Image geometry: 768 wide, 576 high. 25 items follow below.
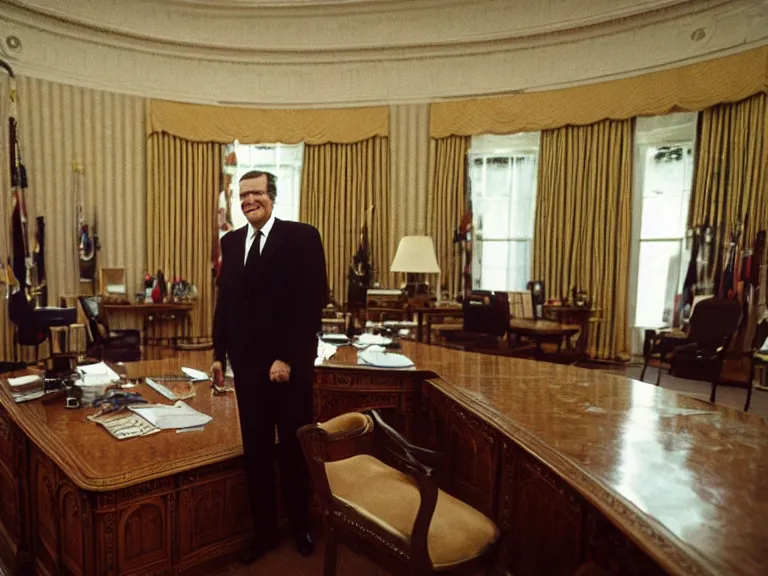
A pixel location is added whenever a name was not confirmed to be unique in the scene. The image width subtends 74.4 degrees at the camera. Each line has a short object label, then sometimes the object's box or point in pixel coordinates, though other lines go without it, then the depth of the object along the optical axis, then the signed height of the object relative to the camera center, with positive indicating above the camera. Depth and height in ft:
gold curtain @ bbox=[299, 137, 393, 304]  22.97 +2.73
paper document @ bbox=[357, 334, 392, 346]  10.70 -1.75
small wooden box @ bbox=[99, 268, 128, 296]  21.45 -1.29
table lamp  16.58 +0.14
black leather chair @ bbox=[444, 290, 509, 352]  14.96 -1.75
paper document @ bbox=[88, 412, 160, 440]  6.42 -2.30
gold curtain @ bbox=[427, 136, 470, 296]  21.93 +2.79
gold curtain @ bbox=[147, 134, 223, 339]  23.03 +2.01
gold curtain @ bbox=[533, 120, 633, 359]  19.75 +1.88
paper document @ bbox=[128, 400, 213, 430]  6.88 -2.29
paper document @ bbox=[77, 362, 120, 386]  8.27 -2.13
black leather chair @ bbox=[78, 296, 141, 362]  16.20 -2.98
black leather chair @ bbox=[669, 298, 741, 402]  13.78 -2.10
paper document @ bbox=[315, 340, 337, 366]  9.15 -1.84
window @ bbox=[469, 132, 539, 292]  21.75 +2.42
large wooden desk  3.37 -2.25
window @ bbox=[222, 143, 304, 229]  23.91 +4.29
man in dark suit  6.32 -0.96
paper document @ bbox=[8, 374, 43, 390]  8.00 -2.13
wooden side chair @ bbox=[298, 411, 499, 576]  4.23 -2.40
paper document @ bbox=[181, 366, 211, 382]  9.48 -2.31
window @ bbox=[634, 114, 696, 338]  19.20 +2.21
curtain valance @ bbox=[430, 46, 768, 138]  16.99 +6.36
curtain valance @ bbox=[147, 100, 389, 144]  22.71 +6.04
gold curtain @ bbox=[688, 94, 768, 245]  16.78 +3.52
